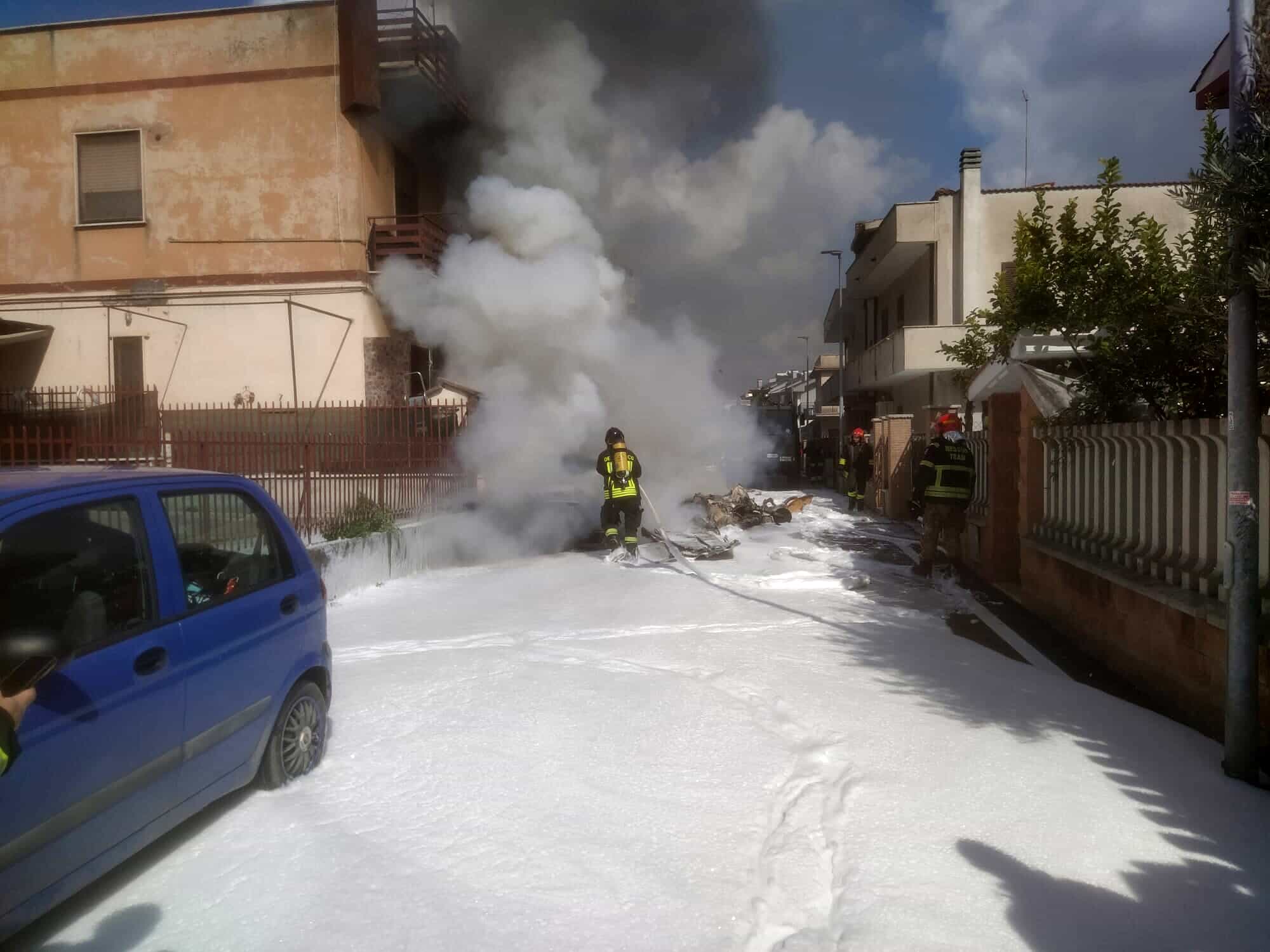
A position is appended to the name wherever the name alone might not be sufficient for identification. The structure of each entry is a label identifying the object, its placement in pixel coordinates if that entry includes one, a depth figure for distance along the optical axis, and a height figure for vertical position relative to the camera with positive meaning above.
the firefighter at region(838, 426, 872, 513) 18.64 -0.43
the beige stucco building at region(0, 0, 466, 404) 16.06 +4.54
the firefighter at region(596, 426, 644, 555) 10.81 -0.37
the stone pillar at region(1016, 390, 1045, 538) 8.52 -0.25
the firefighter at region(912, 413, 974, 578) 9.83 -0.42
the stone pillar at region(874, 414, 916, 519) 16.88 -0.37
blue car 2.62 -0.69
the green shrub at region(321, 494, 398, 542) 9.73 -0.74
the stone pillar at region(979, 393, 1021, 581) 9.60 -0.42
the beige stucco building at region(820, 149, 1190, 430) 20.34 +4.52
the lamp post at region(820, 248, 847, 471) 29.96 +2.80
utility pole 4.04 -0.25
